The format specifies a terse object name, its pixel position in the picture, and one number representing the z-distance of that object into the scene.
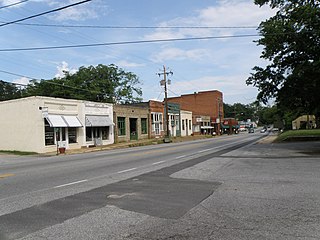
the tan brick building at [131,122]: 41.78
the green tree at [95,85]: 57.22
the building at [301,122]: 77.44
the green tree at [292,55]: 18.47
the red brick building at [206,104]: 97.81
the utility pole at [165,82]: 45.62
